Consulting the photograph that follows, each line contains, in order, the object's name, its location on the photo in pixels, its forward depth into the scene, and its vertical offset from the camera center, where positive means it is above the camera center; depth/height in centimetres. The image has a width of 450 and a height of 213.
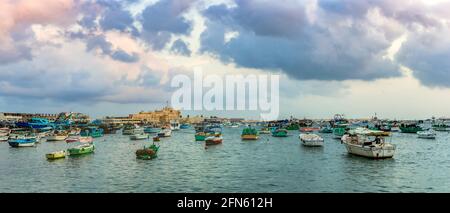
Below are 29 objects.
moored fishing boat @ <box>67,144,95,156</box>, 7244 -548
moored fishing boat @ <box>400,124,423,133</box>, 16725 -501
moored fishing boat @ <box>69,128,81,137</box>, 15240 -485
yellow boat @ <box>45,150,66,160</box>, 6706 -579
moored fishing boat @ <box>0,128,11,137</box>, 13020 -439
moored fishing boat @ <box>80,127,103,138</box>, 15325 -523
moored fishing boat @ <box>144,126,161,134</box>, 19049 -537
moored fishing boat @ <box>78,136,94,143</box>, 10376 -510
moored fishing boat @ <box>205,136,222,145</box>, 9950 -543
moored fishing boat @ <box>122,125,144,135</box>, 17114 -524
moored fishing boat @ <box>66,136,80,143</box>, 10872 -526
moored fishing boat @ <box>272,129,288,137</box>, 14150 -525
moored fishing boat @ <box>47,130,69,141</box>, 12306 -507
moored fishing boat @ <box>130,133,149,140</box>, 13250 -582
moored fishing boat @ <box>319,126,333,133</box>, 17234 -528
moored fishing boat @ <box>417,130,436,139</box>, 13129 -577
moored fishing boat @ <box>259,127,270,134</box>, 16375 -528
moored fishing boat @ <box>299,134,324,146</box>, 9300 -505
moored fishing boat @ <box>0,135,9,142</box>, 12638 -564
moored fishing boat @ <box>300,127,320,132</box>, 18806 -537
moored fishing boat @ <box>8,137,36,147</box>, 9644 -525
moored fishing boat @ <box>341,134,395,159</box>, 6321 -480
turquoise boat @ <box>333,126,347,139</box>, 13000 -468
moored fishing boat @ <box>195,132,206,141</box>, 12351 -557
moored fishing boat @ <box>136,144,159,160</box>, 6688 -561
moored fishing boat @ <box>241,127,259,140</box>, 12512 -515
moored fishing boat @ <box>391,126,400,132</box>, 18695 -549
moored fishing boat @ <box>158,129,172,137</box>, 14866 -544
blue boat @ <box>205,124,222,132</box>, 17462 -451
